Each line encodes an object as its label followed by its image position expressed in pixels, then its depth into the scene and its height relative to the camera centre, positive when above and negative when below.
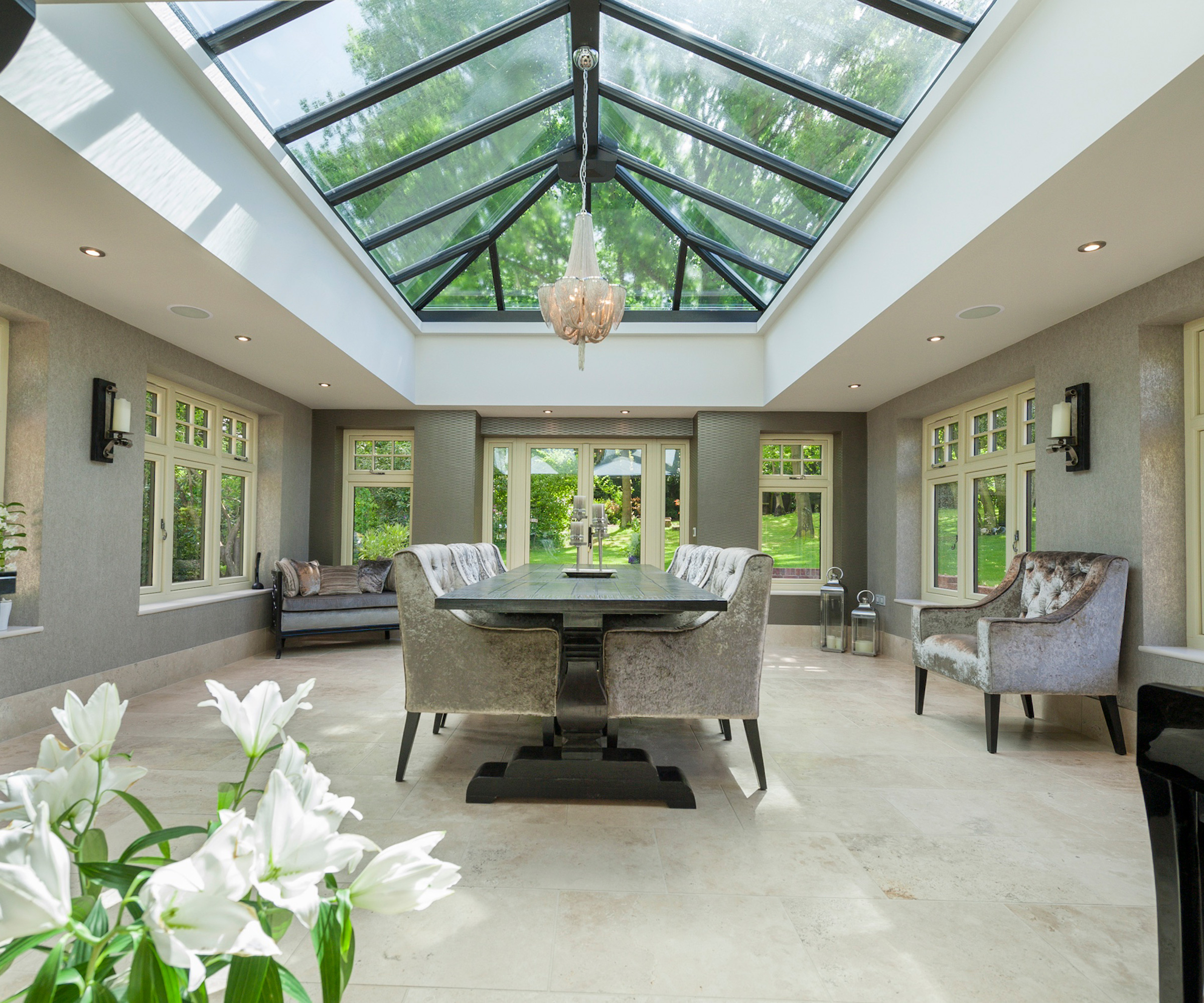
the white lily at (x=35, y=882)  0.33 -0.18
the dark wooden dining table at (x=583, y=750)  2.46 -0.91
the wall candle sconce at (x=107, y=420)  3.98 +0.46
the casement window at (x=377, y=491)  7.21 +0.17
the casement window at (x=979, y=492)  4.75 +0.17
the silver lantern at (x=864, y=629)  6.23 -0.98
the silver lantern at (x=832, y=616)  6.48 -0.91
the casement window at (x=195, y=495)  4.90 +0.08
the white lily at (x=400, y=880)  0.41 -0.21
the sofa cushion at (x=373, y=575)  6.20 -0.57
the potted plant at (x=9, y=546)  3.29 -0.20
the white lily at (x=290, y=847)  0.37 -0.18
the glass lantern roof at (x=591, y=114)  3.30 +2.20
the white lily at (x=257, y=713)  0.51 -0.15
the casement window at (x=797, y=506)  7.13 +0.08
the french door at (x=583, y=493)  7.42 +0.18
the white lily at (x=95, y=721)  0.51 -0.15
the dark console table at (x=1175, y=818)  1.04 -0.46
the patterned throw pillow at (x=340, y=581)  6.14 -0.62
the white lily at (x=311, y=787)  0.43 -0.17
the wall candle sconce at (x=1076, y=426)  3.79 +0.47
